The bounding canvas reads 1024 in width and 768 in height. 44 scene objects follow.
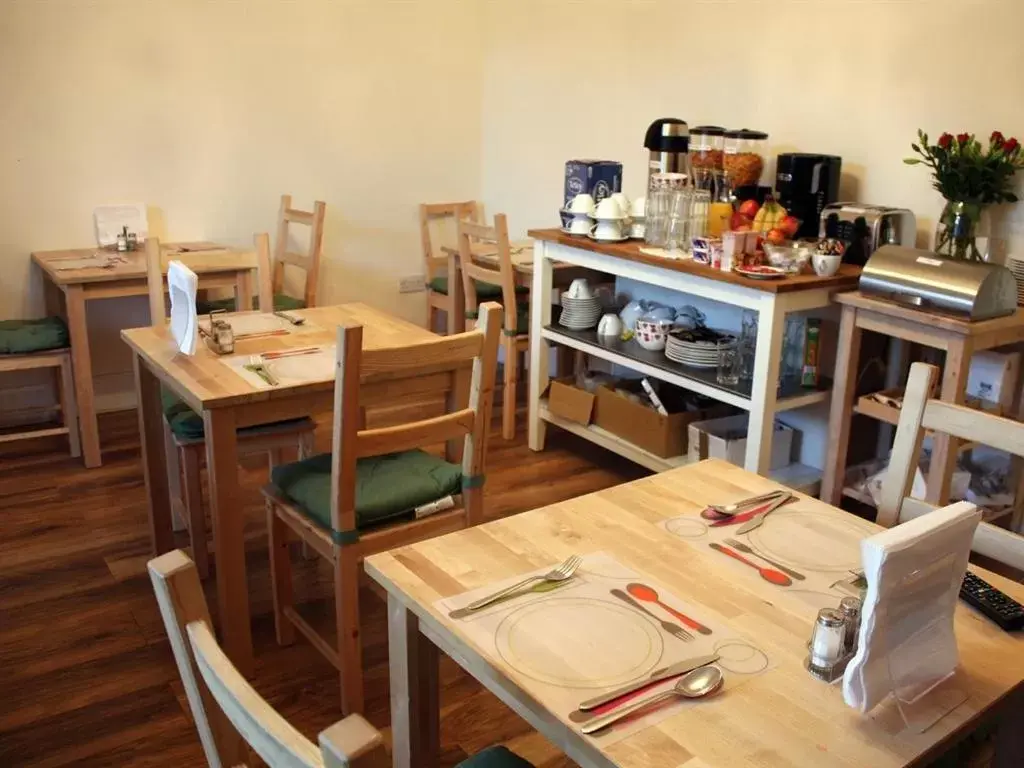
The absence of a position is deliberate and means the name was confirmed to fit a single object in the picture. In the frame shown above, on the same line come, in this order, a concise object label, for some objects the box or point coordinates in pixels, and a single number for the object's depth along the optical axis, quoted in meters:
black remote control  1.23
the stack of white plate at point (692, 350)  3.06
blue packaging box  3.45
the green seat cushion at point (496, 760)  1.33
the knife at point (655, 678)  1.06
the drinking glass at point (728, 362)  2.97
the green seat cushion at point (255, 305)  3.81
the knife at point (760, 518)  1.48
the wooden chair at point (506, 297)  3.63
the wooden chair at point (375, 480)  1.92
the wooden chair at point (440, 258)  4.42
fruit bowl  2.78
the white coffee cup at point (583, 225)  3.36
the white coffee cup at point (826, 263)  2.71
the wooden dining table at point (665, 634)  1.02
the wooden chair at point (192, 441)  2.50
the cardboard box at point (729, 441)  3.06
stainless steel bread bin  2.41
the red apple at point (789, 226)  2.91
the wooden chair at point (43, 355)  3.40
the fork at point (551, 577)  1.25
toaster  2.80
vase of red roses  2.57
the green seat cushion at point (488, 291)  4.22
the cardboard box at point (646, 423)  3.19
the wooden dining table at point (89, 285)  3.42
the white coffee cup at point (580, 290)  3.52
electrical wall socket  4.93
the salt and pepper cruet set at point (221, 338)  2.37
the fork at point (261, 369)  2.16
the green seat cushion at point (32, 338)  3.39
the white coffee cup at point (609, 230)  3.26
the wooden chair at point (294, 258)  4.05
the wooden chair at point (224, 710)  0.71
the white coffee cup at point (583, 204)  3.34
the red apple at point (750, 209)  3.05
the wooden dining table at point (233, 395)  2.10
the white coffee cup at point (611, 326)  3.42
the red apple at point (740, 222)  3.03
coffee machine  2.95
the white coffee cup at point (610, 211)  3.25
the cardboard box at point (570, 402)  3.47
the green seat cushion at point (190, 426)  2.51
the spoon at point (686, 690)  1.03
